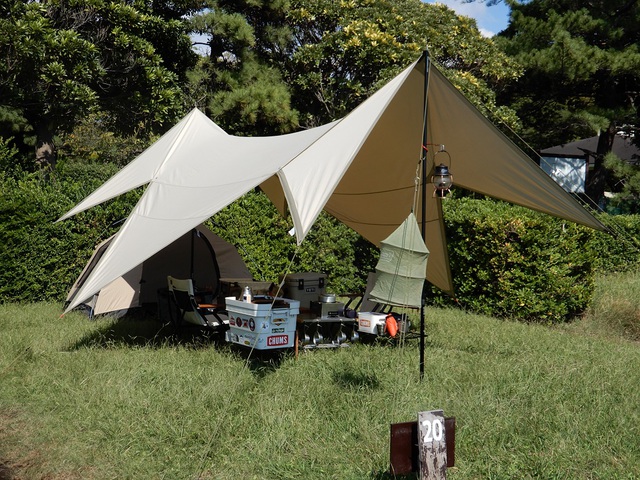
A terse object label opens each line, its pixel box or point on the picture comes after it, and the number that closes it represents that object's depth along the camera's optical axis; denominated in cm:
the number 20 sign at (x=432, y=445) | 319
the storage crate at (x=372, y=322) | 592
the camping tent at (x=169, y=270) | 907
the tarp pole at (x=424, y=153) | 558
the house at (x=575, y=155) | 2961
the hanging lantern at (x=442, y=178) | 560
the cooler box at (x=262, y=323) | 606
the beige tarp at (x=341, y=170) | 569
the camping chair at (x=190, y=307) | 719
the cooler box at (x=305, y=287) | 789
